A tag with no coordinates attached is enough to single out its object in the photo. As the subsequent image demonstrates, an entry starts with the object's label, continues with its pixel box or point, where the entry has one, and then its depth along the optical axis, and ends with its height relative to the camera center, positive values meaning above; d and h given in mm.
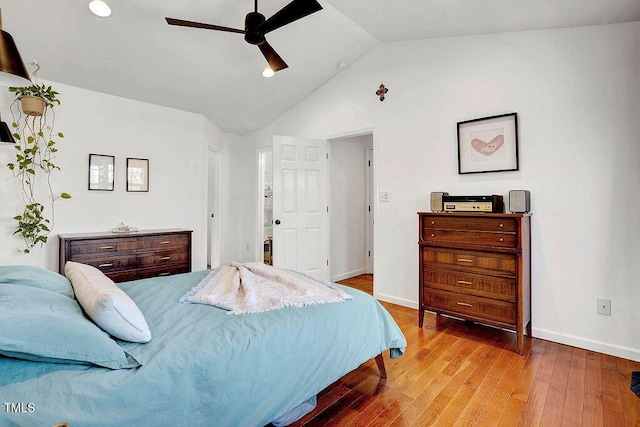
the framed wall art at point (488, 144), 2779 +680
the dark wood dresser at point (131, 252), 3022 -343
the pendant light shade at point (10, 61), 1103 +578
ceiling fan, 2164 +1466
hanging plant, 2965 +610
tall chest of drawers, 2422 -424
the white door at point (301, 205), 4109 +179
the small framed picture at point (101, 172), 3479 +546
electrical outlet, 2385 -696
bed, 971 -553
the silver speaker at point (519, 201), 2549 +130
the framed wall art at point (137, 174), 3770 +552
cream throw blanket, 1660 -434
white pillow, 1206 -371
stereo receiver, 2641 +119
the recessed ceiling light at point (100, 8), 2463 +1709
